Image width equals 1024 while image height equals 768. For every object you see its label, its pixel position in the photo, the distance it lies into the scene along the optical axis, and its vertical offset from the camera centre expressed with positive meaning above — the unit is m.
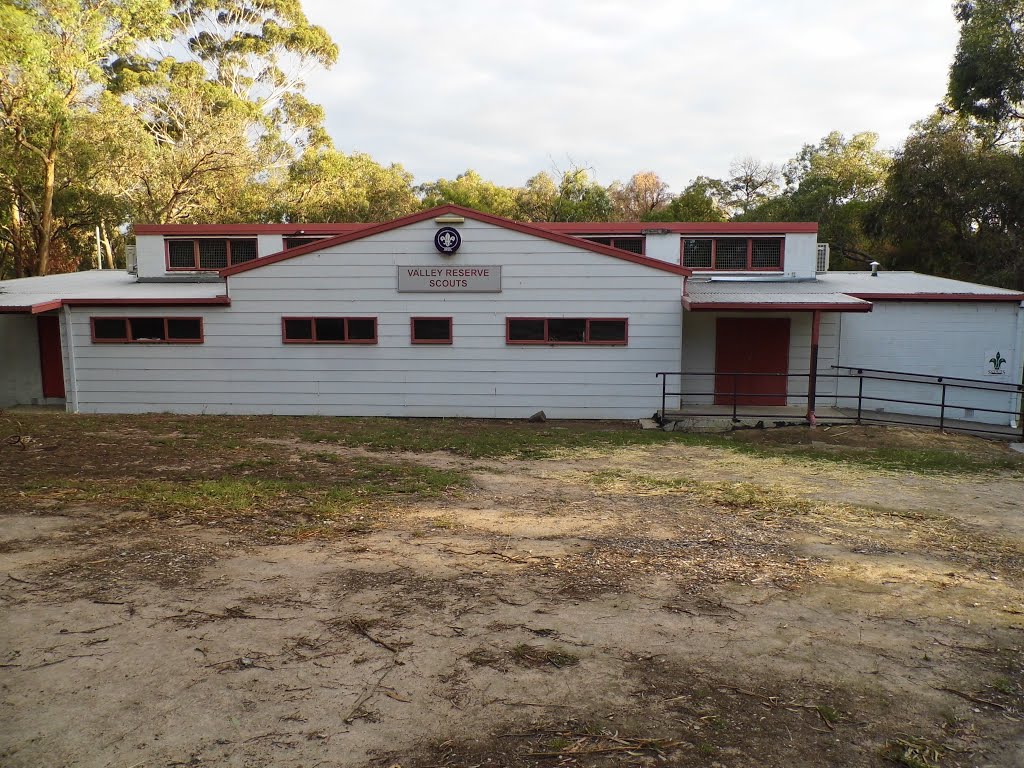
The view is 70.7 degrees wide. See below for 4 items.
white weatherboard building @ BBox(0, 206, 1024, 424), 15.02 -0.41
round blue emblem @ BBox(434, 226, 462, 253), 14.91 +1.56
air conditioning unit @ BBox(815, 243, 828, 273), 19.42 +1.51
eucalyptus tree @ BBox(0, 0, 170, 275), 23.53 +7.31
